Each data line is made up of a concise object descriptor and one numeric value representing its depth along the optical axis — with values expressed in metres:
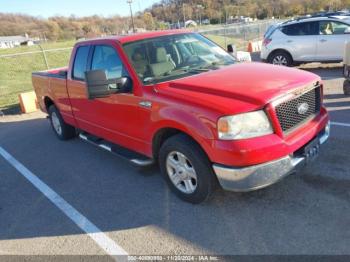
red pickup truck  3.22
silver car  10.93
